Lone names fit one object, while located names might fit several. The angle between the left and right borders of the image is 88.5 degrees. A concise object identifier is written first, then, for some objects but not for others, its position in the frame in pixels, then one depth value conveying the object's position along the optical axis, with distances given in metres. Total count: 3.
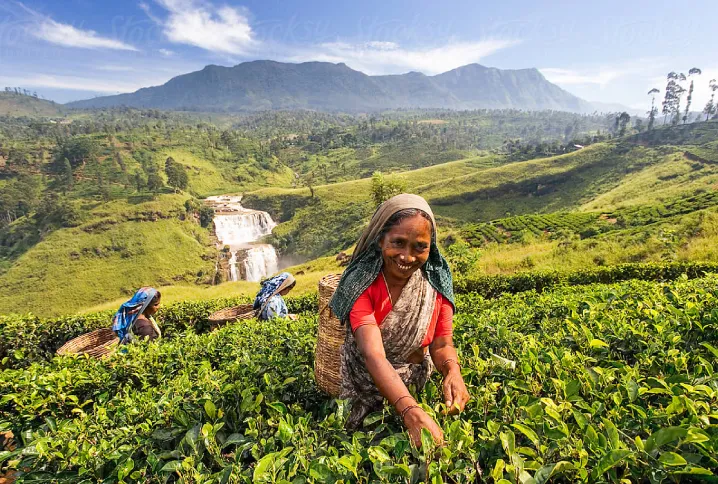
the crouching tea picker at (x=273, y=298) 6.35
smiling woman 2.18
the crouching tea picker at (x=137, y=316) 5.49
